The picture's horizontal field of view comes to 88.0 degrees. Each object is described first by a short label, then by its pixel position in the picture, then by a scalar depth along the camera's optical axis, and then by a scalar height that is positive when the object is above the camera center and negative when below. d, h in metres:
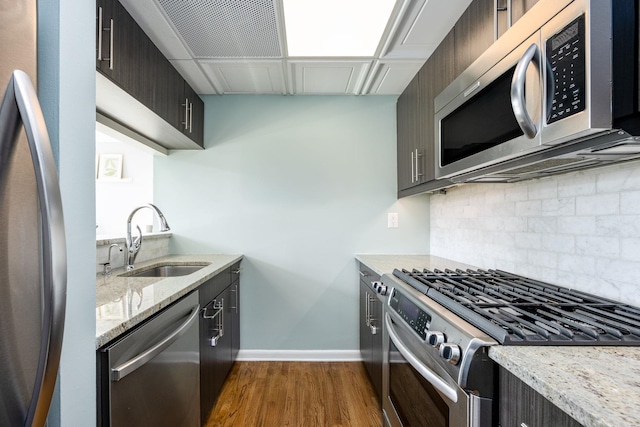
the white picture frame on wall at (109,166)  3.13 +0.45
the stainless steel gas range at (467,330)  0.81 -0.32
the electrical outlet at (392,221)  2.84 -0.07
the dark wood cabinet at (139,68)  1.41 +0.76
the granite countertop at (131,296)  0.97 -0.33
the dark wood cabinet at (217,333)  1.79 -0.76
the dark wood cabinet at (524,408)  0.62 -0.40
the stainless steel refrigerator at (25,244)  0.52 -0.05
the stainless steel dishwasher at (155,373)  0.93 -0.55
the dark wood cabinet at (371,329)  2.02 -0.78
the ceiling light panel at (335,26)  1.67 +1.04
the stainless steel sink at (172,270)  2.26 -0.40
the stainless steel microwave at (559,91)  0.78 +0.34
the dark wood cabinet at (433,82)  1.30 +0.72
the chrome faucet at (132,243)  2.00 -0.19
